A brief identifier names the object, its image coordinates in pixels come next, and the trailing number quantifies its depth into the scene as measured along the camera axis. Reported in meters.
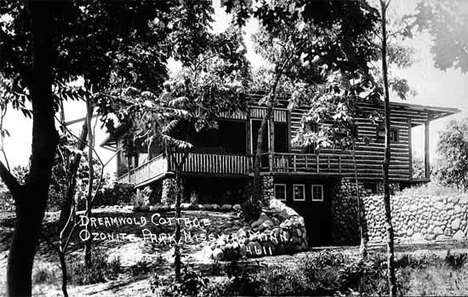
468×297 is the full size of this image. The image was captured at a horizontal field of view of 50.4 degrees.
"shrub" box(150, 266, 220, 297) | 8.04
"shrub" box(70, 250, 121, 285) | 10.52
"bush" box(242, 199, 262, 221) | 15.12
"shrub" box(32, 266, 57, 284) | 10.89
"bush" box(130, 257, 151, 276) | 10.74
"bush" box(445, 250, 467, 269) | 8.59
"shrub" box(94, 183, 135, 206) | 20.39
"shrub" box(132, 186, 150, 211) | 18.96
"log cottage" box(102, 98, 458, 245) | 19.06
